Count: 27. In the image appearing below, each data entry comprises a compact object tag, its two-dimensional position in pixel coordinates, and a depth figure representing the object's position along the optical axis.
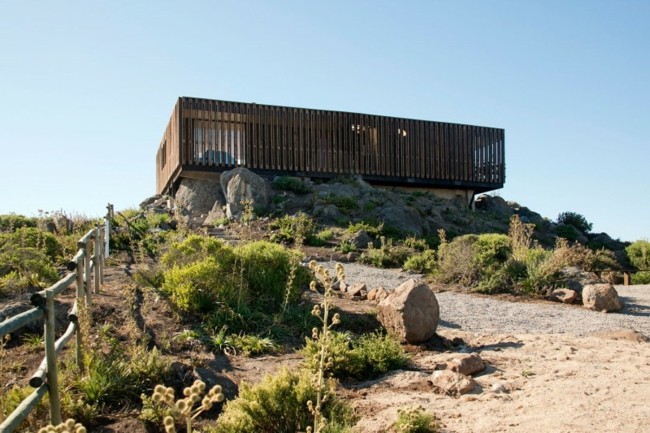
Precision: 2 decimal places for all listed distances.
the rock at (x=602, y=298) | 10.12
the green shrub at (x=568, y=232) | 21.38
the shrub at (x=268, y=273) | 8.23
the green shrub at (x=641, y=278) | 14.00
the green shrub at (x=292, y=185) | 20.00
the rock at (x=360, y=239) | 15.33
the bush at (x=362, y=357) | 6.09
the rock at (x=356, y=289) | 9.95
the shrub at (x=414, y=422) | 4.36
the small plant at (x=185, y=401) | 1.97
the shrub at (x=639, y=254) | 16.80
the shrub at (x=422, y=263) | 13.03
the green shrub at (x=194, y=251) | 8.30
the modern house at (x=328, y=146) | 20.89
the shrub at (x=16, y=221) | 16.80
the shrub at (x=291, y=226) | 15.24
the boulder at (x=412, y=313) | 7.31
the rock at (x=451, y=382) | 5.52
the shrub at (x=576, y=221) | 23.84
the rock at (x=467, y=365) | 6.11
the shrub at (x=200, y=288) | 7.45
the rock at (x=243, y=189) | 18.19
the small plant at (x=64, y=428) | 1.90
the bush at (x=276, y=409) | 4.52
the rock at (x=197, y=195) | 20.05
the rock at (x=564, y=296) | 10.66
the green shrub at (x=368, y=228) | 16.22
